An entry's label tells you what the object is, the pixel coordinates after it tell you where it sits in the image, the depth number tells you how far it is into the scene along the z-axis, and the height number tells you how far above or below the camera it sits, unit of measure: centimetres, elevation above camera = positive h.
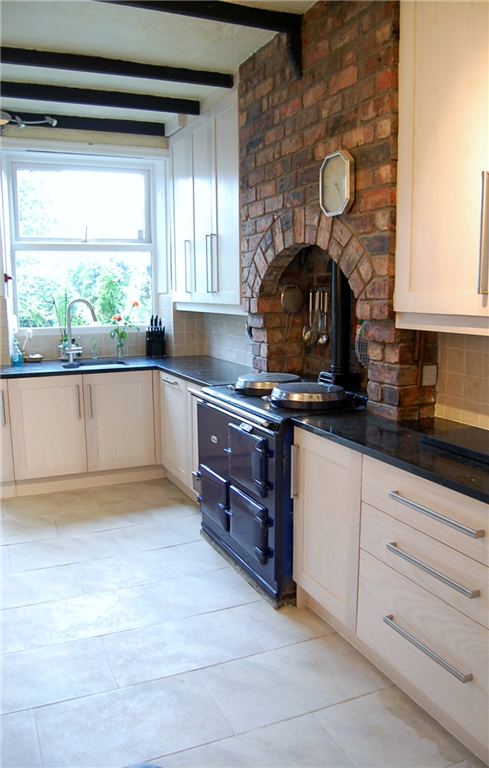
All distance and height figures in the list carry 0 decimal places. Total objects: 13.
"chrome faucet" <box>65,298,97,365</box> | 437 -19
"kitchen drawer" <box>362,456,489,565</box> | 162 -59
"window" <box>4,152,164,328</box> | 456 +52
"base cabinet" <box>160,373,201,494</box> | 376 -79
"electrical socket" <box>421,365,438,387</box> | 240 -28
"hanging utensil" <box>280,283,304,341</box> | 332 +2
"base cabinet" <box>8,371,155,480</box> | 405 -79
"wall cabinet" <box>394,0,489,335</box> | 185 +43
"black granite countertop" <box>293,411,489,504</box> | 168 -47
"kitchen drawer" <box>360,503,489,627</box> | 163 -75
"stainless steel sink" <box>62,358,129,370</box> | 438 -43
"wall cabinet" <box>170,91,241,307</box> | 355 +60
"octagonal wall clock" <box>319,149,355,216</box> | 240 +47
